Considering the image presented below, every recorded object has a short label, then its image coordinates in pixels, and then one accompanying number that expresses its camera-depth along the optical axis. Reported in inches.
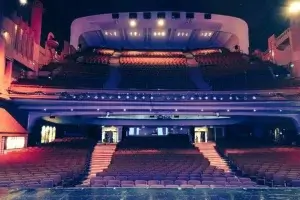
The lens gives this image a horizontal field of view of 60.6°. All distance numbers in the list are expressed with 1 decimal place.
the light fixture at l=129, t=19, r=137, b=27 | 1023.4
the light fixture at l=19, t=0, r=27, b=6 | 640.3
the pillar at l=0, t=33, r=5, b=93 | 555.2
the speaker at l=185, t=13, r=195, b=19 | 1014.3
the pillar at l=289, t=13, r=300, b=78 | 788.0
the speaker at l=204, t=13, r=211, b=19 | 1029.8
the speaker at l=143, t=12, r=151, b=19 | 1012.3
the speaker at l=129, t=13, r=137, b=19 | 1013.2
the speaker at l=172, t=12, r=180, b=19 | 1006.4
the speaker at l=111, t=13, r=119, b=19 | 1019.1
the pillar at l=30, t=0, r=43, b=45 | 780.0
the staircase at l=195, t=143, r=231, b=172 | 619.2
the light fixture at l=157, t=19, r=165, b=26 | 1016.6
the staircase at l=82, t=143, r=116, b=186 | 554.6
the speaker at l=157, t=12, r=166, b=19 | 1010.2
